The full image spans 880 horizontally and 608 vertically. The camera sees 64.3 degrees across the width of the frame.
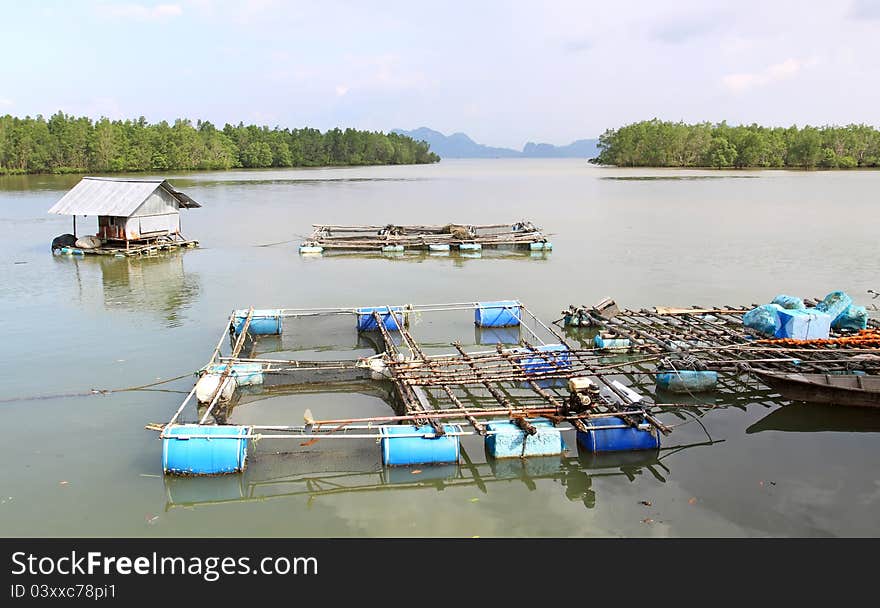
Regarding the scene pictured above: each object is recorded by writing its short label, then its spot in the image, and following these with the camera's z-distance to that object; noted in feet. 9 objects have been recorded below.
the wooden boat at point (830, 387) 34.88
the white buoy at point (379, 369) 39.14
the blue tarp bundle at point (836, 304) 44.60
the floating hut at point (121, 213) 84.43
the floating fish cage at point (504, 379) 30.04
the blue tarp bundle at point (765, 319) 42.70
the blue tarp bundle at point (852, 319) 44.19
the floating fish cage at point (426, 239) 96.43
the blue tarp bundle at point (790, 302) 45.71
